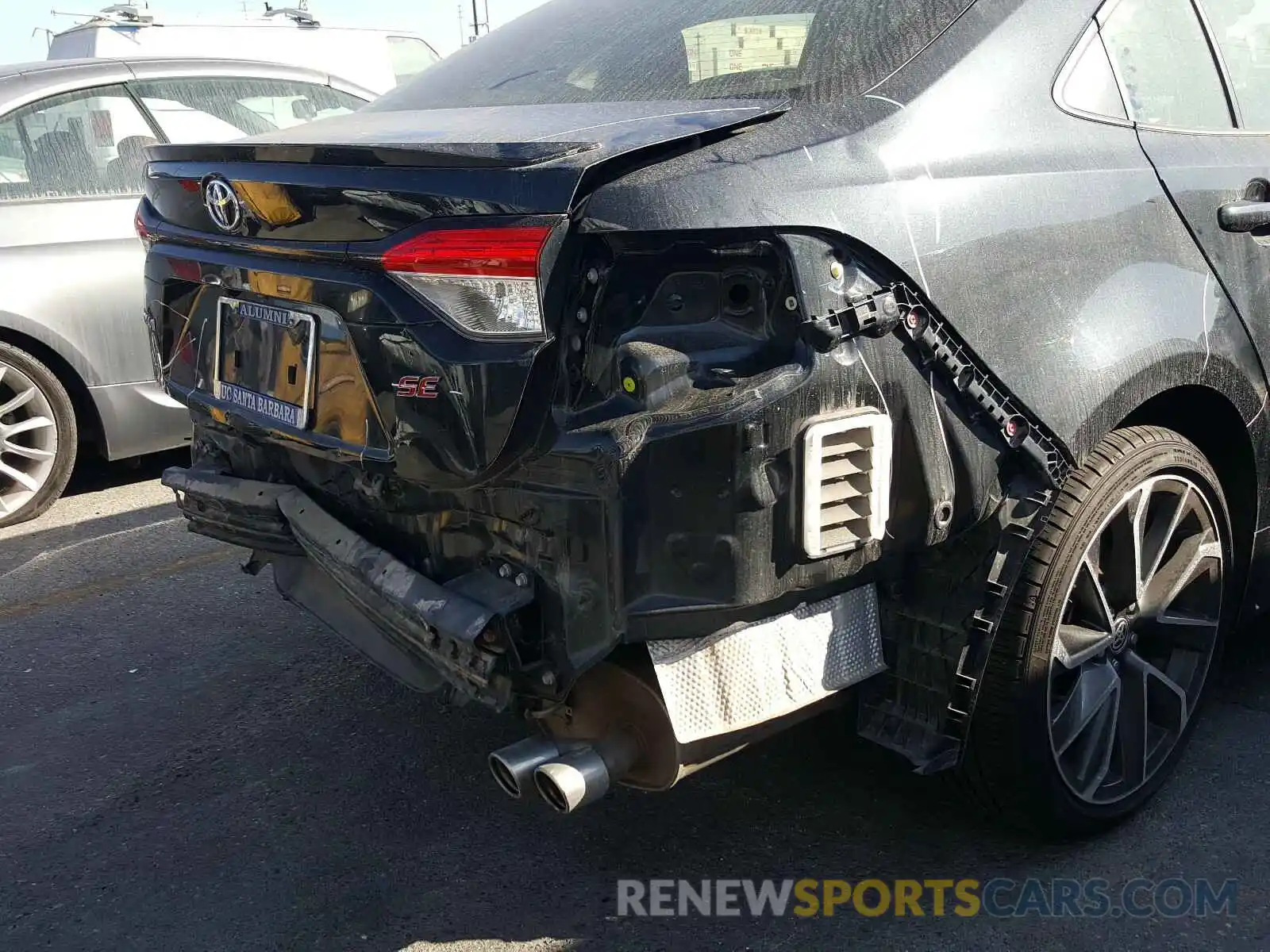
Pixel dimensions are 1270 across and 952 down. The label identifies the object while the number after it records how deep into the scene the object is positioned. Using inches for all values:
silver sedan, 191.2
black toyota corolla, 77.1
